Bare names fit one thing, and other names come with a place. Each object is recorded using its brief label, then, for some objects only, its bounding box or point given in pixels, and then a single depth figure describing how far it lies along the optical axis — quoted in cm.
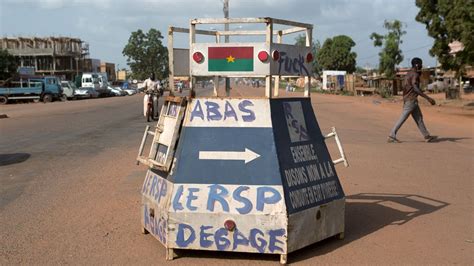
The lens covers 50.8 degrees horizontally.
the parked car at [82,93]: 4838
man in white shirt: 1641
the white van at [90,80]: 5456
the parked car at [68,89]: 4625
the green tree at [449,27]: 1847
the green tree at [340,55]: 7894
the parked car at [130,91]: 6402
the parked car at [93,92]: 5056
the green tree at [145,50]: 10275
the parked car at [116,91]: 5893
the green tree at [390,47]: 5239
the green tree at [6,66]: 5491
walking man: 1068
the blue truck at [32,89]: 3803
